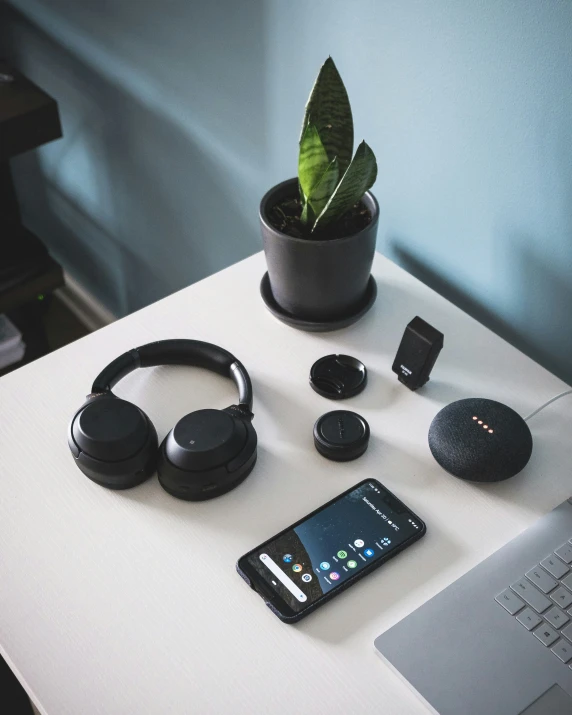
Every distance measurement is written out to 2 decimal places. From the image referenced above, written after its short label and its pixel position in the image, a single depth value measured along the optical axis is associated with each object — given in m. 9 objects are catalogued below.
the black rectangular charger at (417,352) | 0.78
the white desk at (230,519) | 0.60
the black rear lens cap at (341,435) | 0.74
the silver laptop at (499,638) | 0.59
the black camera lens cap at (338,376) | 0.81
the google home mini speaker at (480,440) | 0.72
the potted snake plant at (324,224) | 0.78
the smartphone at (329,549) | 0.65
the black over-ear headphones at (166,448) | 0.70
